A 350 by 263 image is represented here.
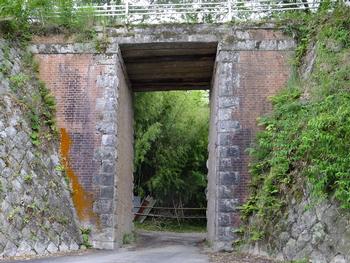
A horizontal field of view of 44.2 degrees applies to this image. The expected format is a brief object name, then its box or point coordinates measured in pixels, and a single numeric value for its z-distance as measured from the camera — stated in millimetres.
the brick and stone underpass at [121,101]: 10211
